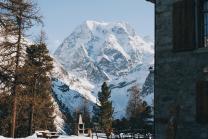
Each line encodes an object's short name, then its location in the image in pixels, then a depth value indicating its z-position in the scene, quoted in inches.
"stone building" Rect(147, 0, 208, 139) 759.7
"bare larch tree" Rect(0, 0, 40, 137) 732.7
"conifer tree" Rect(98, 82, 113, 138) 2989.7
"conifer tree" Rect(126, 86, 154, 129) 2512.3
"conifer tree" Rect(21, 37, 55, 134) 1590.8
